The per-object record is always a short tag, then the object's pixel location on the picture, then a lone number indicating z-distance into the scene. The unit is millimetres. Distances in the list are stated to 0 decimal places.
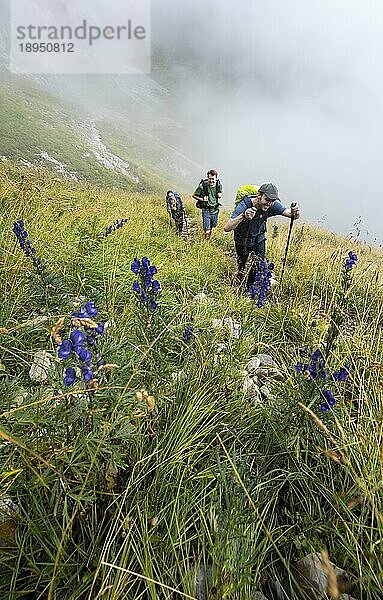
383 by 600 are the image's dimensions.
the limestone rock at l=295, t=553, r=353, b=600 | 1464
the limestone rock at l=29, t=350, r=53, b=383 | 2368
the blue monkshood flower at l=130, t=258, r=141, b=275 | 2117
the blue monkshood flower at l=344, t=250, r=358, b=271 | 2648
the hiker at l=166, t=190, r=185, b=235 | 8953
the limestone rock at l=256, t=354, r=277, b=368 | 3163
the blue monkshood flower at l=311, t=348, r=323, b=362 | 1953
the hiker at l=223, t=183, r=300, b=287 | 4688
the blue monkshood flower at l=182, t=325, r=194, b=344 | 2742
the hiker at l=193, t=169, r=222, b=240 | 8773
